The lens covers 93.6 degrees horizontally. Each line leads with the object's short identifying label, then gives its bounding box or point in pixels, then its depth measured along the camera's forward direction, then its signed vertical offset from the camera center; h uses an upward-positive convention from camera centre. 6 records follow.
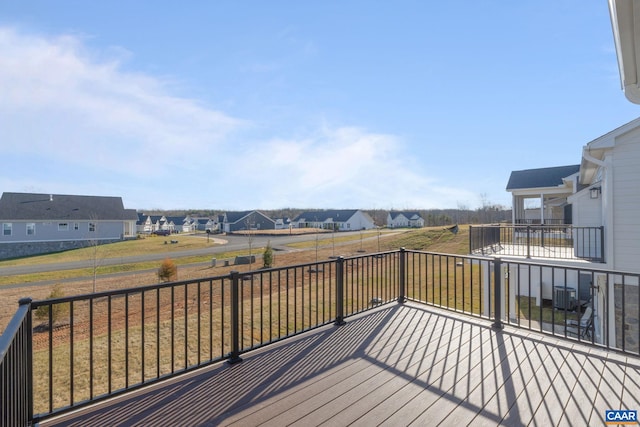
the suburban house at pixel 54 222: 26.05 -0.28
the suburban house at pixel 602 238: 5.84 -0.56
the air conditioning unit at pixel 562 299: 9.06 -2.60
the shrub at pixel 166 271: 12.23 -2.18
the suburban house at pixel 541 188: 13.38 +1.22
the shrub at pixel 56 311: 8.21 -2.62
